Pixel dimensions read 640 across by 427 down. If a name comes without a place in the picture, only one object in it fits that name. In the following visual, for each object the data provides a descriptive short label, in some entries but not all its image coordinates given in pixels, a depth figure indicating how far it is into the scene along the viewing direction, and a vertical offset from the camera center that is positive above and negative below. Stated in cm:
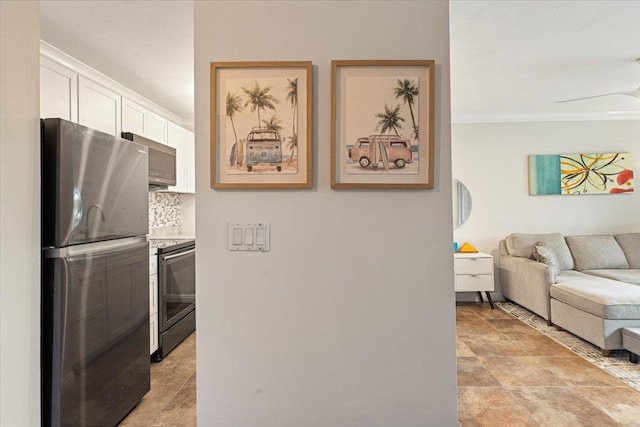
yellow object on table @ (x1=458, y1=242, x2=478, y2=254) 460 -45
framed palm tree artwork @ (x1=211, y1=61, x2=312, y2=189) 141 +36
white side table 438 -73
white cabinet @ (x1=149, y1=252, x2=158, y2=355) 291 -70
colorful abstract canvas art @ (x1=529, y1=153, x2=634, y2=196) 478 +52
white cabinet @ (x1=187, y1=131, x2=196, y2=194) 447 +66
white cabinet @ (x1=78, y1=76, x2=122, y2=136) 277 +89
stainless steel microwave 326 +51
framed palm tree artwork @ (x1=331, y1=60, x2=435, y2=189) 142 +35
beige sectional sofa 297 -68
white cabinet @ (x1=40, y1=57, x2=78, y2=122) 240 +87
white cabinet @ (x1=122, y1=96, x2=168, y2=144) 330 +92
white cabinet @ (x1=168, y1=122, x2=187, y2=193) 407 +75
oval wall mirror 489 +10
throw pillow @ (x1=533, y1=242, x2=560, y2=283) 385 -49
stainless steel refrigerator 164 -32
